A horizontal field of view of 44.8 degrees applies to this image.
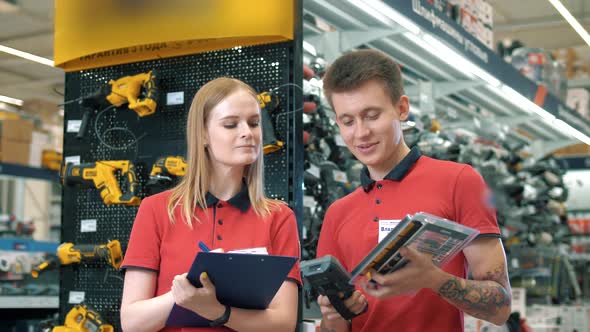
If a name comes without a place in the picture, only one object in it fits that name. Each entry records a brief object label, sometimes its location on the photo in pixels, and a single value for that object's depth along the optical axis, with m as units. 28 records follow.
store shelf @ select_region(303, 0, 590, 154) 4.60
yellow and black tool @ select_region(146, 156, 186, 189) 3.64
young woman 1.92
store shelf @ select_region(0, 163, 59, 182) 8.37
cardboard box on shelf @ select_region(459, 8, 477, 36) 5.89
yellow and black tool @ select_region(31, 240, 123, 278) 3.79
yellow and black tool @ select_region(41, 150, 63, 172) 8.92
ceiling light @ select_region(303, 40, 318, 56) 4.38
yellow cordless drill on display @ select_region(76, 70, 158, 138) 3.77
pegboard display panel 3.43
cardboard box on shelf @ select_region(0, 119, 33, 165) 8.53
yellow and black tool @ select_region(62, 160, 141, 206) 3.79
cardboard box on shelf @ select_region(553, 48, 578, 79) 10.87
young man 1.74
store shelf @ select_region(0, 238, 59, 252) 6.89
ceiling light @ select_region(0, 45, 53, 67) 6.32
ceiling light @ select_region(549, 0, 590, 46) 7.40
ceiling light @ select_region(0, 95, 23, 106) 5.96
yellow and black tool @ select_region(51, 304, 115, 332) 3.74
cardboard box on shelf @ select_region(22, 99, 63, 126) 9.69
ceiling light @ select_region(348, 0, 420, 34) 4.13
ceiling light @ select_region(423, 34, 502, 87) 5.07
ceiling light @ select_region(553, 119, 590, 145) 8.34
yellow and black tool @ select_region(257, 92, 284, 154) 3.32
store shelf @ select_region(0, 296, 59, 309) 6.05
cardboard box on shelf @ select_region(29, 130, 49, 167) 8.91
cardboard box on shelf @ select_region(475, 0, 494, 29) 6.32
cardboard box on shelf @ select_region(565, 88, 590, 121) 9.40
